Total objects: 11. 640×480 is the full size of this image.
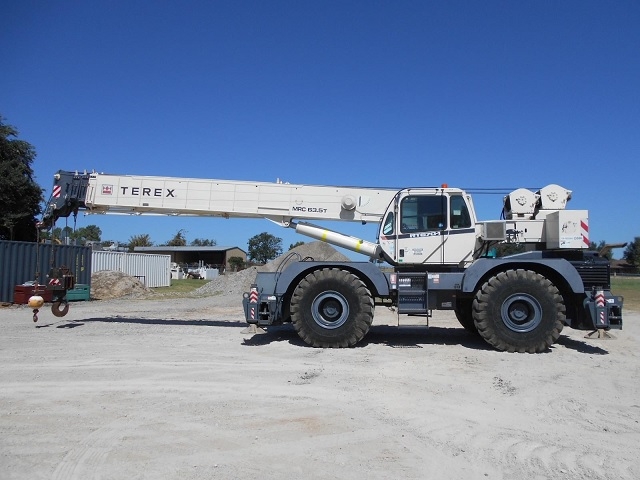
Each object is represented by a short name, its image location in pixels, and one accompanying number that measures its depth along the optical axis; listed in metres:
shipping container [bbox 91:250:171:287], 33.09
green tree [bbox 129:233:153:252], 94.29
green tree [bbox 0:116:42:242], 31.73
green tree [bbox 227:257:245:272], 81.10
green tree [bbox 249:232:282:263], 100.94
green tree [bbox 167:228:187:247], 97.19
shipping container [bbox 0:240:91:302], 20.81
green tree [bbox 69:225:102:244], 107.44
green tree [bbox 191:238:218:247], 111.26
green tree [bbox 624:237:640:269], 91.06
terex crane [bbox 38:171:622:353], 9.60
